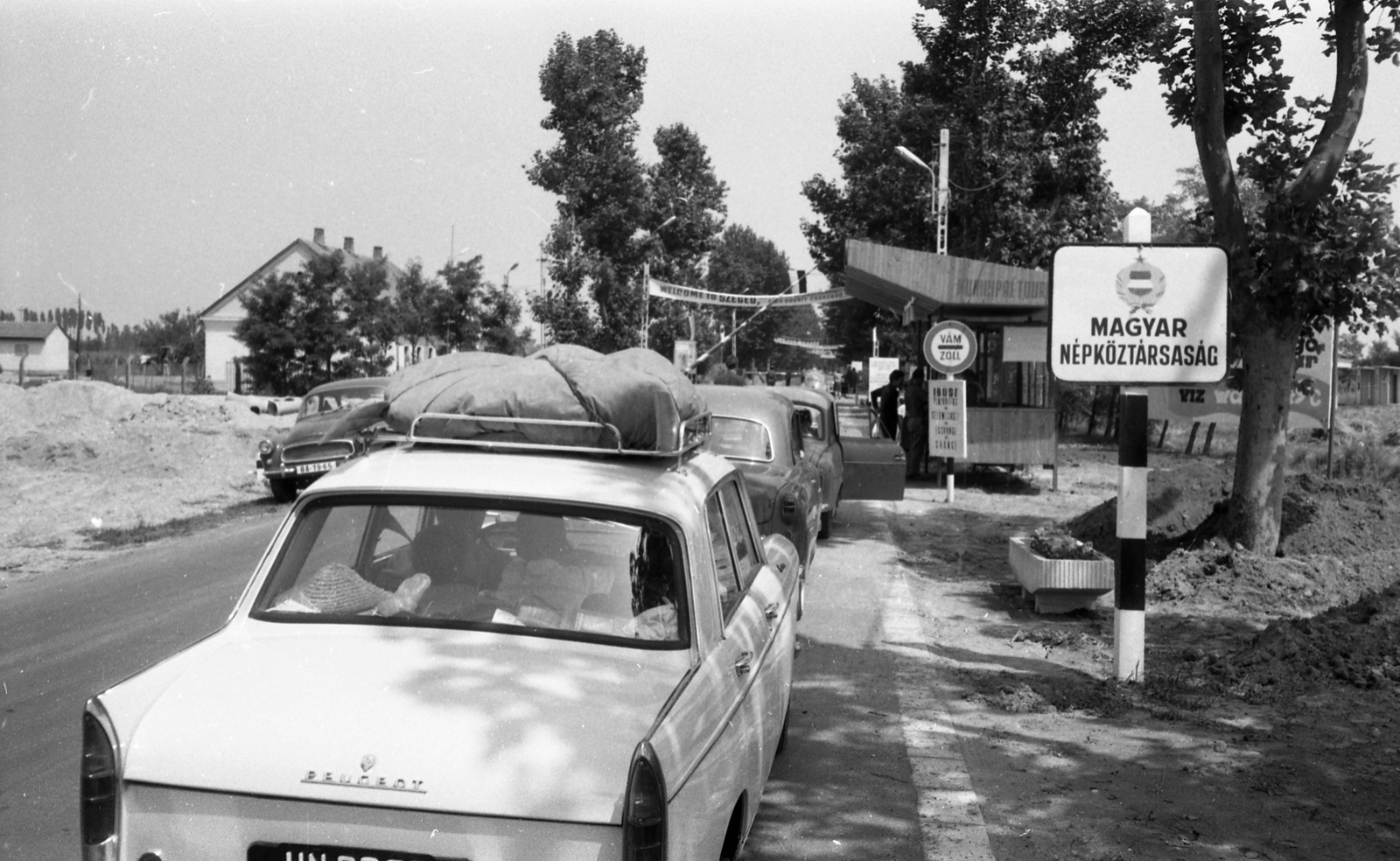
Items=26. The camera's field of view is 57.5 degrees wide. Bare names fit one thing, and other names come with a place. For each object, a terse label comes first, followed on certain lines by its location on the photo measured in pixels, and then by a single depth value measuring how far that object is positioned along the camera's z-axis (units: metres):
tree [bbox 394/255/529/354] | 42.09
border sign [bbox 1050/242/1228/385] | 7.21
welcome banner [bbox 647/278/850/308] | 51.31
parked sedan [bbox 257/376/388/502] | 16.30
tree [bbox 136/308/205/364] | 92.38
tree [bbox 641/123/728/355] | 56.81
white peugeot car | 2.90
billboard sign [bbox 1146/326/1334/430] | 20.67
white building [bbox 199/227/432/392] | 72.25
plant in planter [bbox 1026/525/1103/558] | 9.34
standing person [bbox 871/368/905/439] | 22.31
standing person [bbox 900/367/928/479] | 20.86
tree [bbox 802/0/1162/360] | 29.28
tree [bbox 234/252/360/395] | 45.16
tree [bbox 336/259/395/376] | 45.84
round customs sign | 17.17
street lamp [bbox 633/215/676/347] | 46.44
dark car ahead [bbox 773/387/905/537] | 13.39
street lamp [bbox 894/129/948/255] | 24.95
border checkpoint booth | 19.50
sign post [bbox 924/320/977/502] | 17.20
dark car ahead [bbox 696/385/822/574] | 9.37
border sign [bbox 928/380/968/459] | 17.67
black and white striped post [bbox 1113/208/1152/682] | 7.18
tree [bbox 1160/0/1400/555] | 9.82
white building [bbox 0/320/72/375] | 94.19
